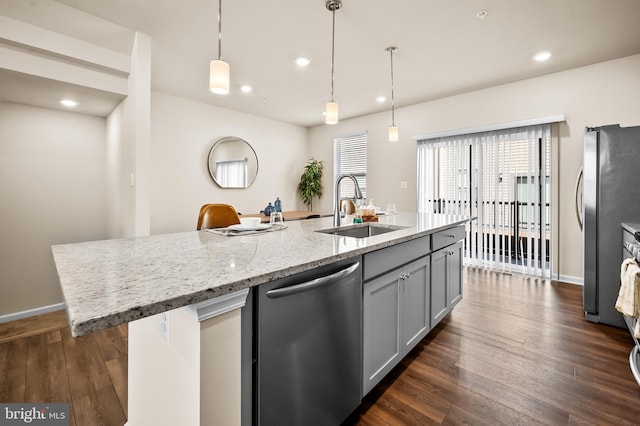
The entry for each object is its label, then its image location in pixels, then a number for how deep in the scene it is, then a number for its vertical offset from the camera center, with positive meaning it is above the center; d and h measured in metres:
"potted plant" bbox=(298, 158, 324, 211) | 6.17 +0.64
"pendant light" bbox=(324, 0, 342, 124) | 2.33 +0.87
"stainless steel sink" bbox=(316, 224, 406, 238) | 2.10 -0.14
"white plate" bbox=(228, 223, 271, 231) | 1.74 -0.10
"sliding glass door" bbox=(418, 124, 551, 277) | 3.80 +0.29
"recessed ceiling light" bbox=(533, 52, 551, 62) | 3.18 +1.74
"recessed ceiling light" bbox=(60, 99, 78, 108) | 3.04 +1.18
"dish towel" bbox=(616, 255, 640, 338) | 1.65 -0.49
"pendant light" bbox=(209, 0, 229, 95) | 1.70 +0.80
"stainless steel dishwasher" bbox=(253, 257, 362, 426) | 0.96 -0.52
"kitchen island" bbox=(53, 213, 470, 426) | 0.68 -0.21
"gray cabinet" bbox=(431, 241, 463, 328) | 2.15 -0.57
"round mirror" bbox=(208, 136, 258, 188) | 4.88 +0.86
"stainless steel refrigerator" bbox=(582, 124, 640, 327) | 2.35 +0.04
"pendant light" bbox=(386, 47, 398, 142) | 3.11 +0.88
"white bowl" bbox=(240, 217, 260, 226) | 1.78 -0.06
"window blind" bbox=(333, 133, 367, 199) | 5.77 +1.08
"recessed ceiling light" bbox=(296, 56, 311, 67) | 3.29 +1.75
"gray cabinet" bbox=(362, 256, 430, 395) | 1.48 -0.62
